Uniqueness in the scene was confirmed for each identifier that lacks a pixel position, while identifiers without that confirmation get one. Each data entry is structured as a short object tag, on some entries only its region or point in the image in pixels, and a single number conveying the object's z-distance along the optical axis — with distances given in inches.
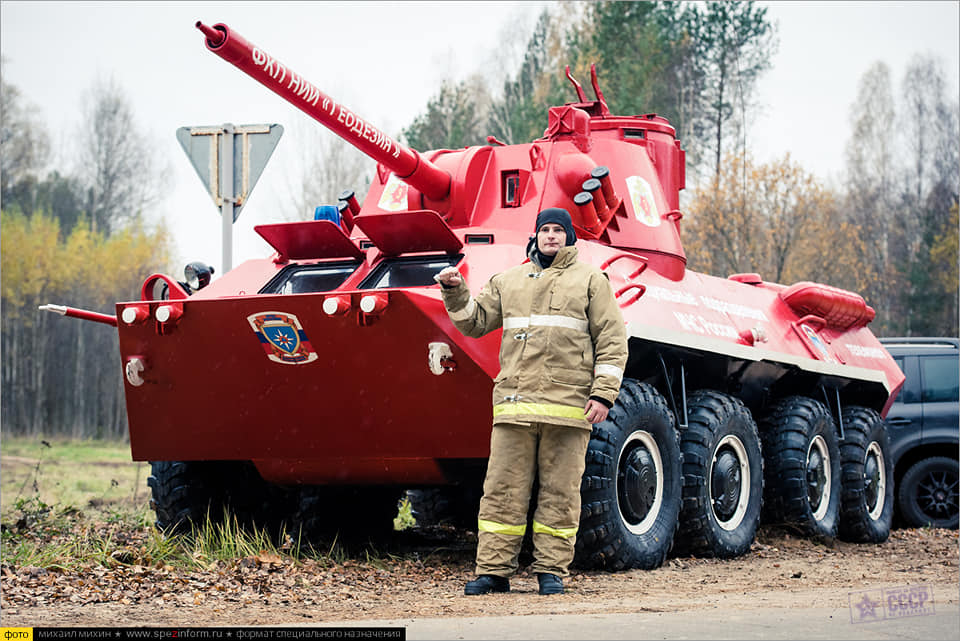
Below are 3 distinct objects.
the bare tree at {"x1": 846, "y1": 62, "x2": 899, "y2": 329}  1574.8
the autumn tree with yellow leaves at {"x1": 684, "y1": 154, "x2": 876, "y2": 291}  1104.8
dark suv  499.5
